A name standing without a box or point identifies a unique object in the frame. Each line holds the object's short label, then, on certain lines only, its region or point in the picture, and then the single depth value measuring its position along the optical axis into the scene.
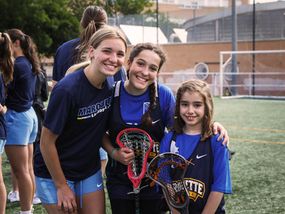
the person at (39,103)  4.97
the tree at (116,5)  35.66
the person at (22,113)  4.14
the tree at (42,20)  28.02
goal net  21.59
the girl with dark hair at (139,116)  2.80
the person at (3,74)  3.65
